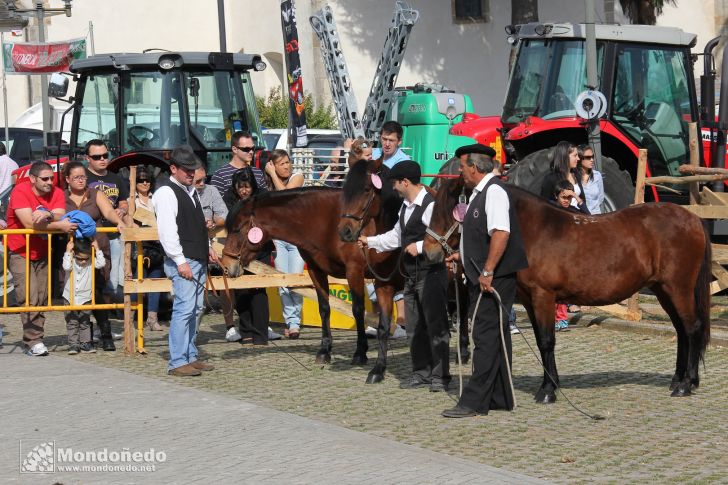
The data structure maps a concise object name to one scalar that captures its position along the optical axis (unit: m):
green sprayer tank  20.78
